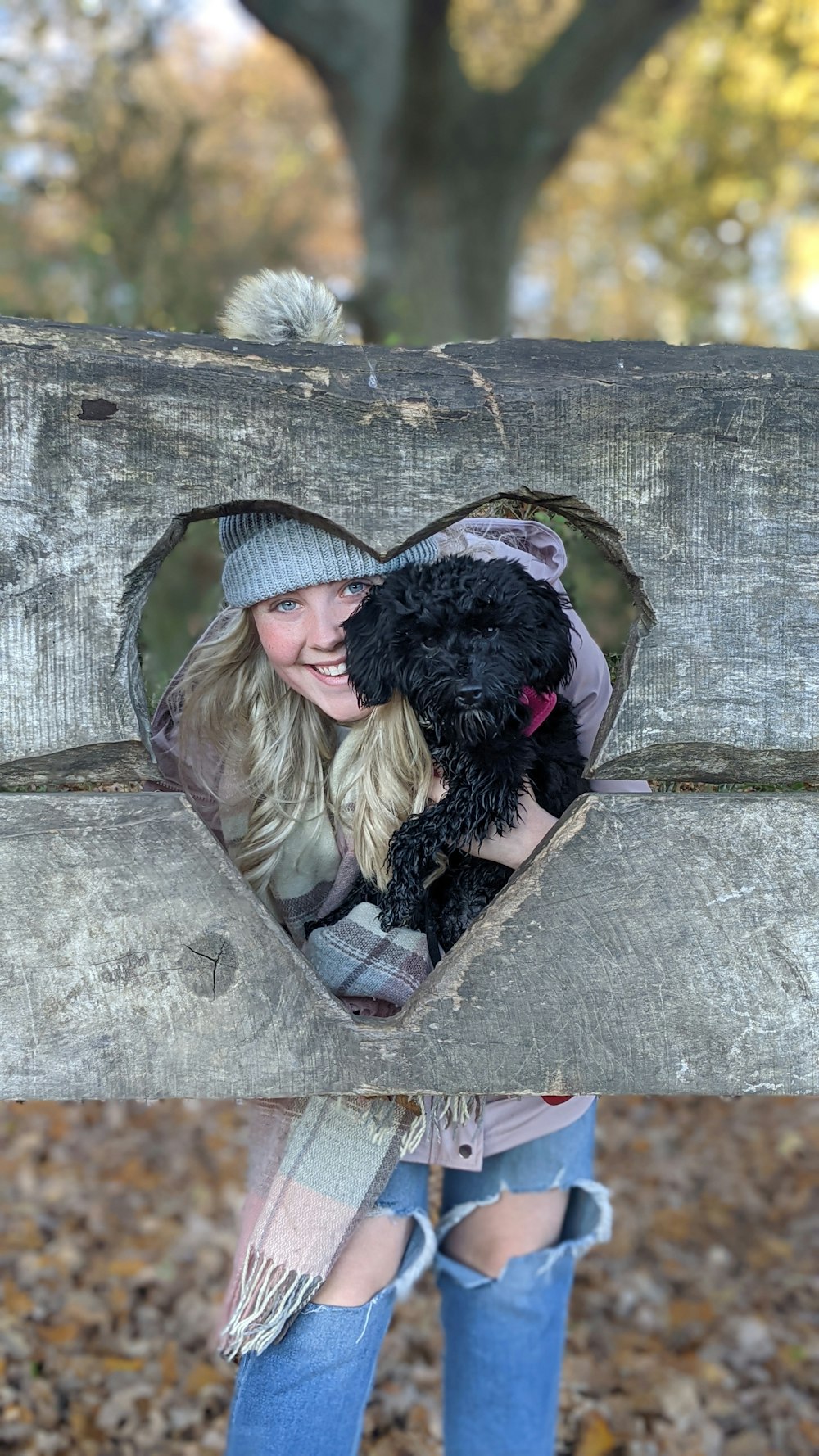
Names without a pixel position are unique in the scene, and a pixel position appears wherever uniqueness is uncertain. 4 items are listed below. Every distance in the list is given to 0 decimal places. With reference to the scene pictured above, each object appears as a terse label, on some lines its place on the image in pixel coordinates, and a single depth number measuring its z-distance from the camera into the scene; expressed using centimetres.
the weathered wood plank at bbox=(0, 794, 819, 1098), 165
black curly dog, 180
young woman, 187
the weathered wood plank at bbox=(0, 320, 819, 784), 156
